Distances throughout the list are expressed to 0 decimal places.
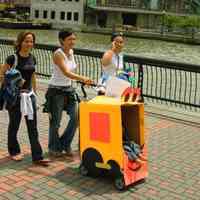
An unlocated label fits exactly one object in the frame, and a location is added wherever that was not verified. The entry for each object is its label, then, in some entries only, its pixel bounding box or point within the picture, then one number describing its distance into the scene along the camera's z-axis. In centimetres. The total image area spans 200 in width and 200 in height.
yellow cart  507
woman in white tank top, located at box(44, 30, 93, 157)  565
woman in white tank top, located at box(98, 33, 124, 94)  635
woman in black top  548
